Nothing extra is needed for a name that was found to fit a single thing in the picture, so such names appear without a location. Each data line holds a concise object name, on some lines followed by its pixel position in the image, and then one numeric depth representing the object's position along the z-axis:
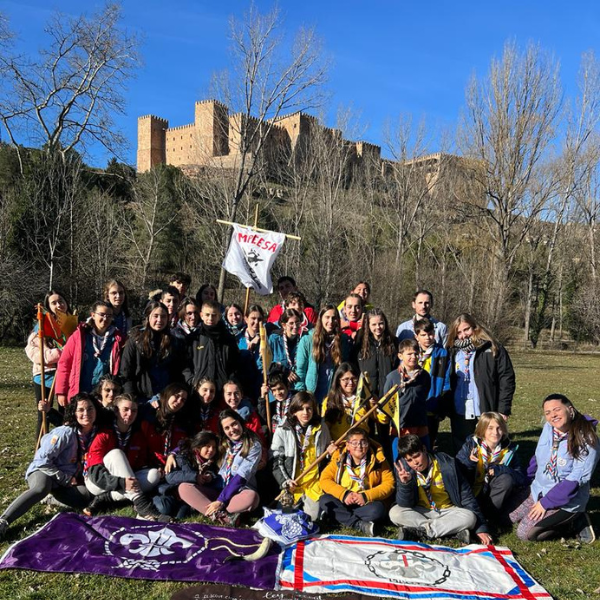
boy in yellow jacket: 4.89
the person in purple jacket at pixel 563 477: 4.62
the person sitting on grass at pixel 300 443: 5.24
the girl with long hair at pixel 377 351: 6.07
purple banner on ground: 3.88
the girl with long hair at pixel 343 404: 5.57
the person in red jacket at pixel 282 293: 7.44
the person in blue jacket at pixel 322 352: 6.08
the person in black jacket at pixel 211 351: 5.94
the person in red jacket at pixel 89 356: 5.75
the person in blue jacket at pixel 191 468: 5.06
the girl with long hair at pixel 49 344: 6.32
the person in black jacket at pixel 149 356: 5.71
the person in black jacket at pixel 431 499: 4.66
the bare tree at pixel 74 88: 22.75
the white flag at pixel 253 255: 8.34
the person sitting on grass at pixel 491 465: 5.07
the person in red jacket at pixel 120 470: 4.93
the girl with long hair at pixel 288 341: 6.42
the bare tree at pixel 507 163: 28.23
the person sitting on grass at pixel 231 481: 4.88
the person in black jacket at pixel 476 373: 5.89
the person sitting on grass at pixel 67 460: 4.70
